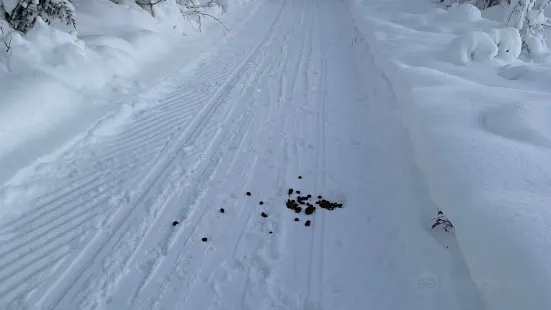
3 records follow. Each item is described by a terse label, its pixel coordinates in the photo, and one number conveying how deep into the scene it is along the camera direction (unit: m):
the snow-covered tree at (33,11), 5.53
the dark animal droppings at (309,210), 3.48
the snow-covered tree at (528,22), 7.41
